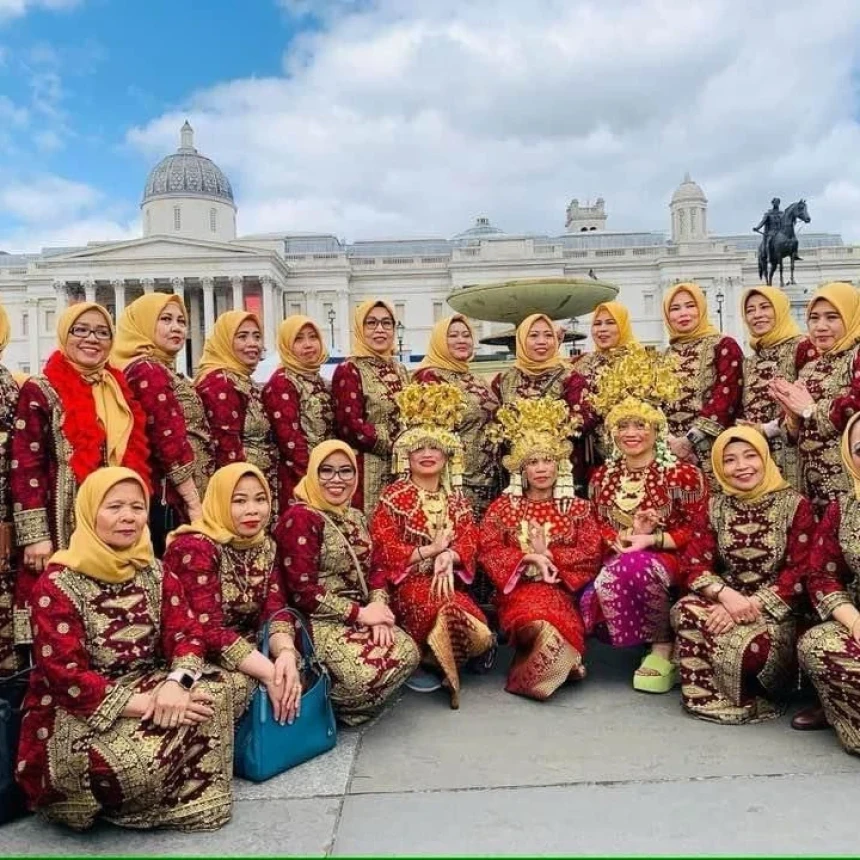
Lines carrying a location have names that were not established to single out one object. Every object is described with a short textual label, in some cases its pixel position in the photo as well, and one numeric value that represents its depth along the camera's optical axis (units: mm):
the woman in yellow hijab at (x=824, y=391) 4430
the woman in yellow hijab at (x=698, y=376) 5043
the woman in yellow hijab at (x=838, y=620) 3467
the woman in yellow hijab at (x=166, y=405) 4266
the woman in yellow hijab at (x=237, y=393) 4777
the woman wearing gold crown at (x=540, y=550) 4305
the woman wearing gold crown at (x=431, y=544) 4297
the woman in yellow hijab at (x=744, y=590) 3869
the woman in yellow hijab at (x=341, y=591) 3869
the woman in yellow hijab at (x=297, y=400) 5004
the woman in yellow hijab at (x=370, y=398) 5285
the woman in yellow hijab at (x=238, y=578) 3410
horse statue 25516
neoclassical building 48781
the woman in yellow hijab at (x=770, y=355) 4891
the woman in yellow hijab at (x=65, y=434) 3650
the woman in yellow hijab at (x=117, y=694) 2936
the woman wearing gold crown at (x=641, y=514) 4367
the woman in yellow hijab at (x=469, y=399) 5453
